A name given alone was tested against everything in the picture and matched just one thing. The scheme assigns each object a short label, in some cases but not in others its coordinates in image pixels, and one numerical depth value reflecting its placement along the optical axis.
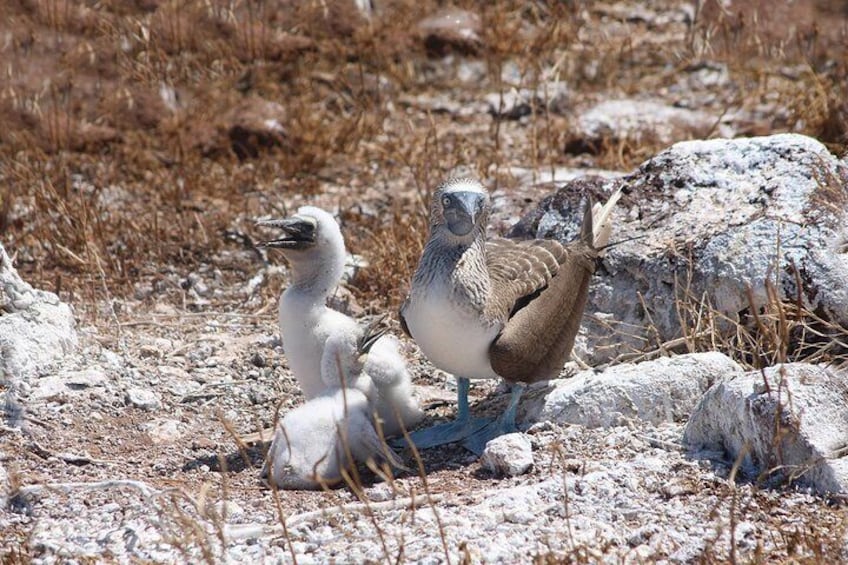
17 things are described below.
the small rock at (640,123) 18.28
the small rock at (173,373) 12.09
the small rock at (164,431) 10.77
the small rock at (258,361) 12.62
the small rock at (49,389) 11.05
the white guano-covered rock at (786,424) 8.74
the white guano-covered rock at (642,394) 10.12
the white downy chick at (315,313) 10.74
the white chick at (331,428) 9.62
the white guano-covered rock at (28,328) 11.45
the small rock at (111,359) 11.96
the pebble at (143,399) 11.26
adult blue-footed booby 10.13
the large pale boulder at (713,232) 11.13
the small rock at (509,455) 9.49
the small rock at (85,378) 11.34
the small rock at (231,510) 8.91
